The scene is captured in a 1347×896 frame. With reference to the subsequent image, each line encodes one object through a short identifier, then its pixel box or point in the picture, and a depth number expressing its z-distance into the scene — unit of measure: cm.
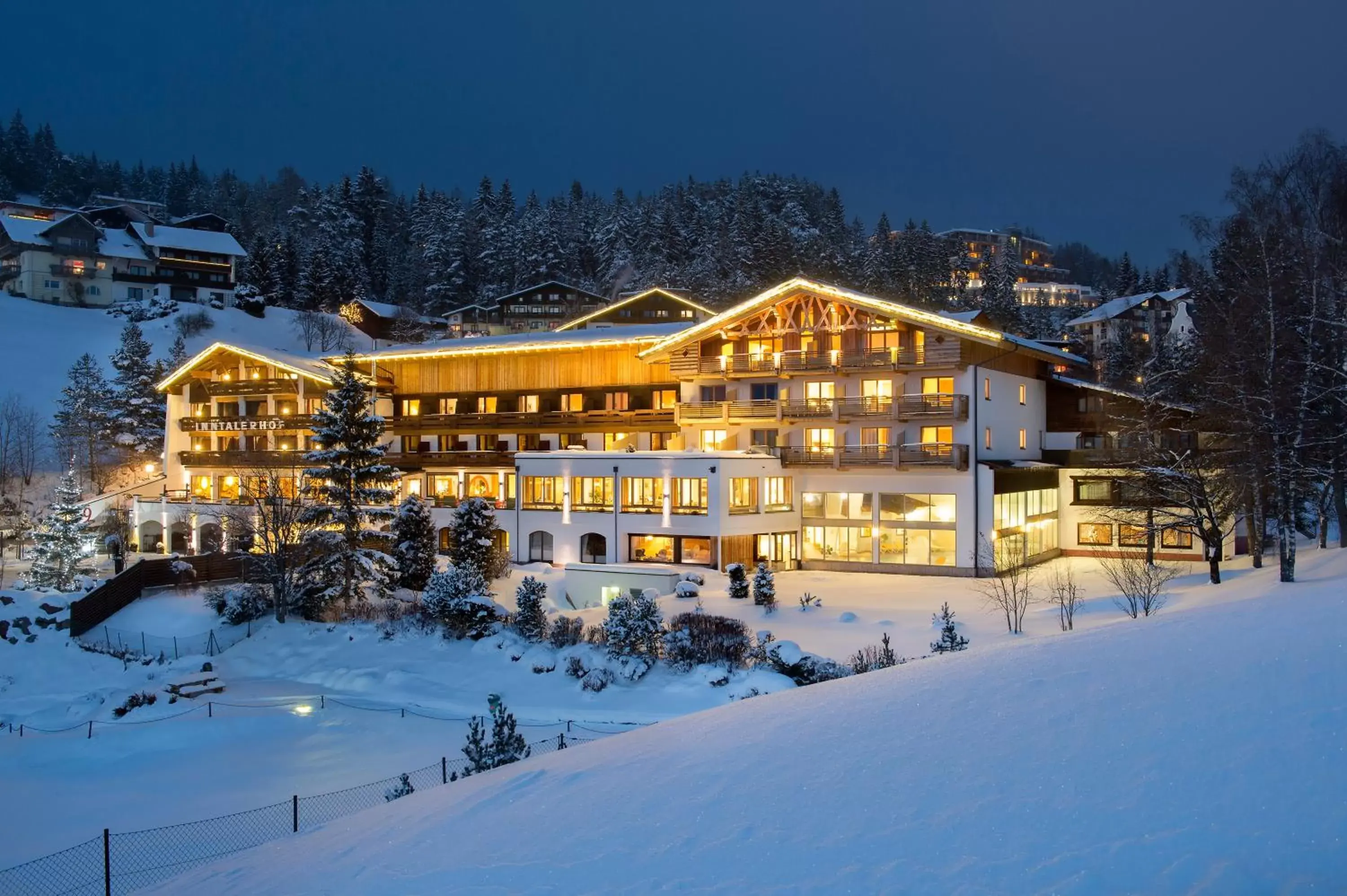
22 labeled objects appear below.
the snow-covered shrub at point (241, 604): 3155
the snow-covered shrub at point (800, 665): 2102
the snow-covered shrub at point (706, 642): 2320
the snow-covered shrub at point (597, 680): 2272
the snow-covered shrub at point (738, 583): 3134
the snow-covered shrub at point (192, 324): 8100
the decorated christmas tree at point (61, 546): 3750
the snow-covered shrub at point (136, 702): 2345
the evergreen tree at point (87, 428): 5838
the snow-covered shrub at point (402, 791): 1486
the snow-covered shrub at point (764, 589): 2952
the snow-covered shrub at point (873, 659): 2092
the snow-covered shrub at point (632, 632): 2383
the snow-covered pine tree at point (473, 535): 3316
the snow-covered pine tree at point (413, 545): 3362
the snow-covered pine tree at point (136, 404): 5984
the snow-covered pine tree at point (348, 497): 3228
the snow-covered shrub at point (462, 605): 2708
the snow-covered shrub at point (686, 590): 3152
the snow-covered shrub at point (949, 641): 2125
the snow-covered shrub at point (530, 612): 2648
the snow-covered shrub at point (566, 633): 2566
